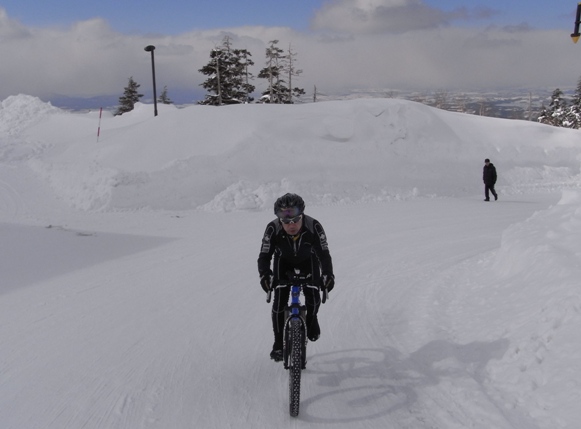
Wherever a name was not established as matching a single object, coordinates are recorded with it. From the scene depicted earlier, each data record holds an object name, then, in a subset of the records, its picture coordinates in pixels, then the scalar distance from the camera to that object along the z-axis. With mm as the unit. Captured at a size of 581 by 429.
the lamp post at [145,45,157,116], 29925
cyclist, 5305
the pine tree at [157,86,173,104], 69562
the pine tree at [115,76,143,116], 63688
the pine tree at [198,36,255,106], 48625
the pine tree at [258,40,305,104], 53025
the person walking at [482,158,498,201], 20562
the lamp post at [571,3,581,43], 14828
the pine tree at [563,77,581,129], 56572
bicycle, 4754
